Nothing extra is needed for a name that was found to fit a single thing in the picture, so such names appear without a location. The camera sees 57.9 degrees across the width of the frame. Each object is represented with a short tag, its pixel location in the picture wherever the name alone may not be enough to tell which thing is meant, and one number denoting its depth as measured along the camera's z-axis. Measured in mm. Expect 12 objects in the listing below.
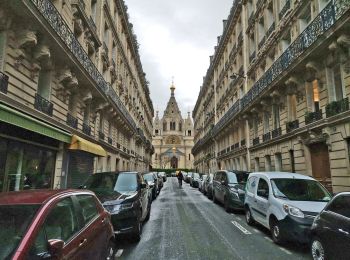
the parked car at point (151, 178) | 20238
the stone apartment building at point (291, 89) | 12336
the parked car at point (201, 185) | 26881
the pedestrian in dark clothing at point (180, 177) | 34384
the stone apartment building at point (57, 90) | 9883
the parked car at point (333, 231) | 4926
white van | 7176
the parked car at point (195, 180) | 34188
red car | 2950
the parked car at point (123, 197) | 7500
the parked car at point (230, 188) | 13516
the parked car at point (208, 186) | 20547
